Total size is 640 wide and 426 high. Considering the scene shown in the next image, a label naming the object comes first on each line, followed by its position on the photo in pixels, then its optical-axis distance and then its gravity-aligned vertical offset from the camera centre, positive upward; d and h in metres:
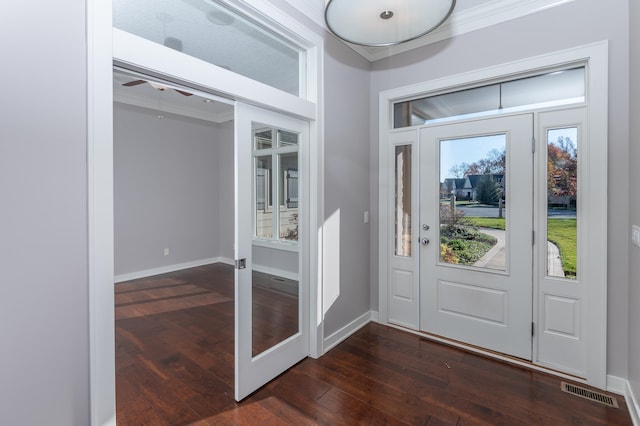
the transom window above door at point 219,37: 1.70 +1.13
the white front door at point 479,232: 2.65 -0.24
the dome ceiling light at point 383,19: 1.93 +1.28
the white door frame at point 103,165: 1.40 +0.20
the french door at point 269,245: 2.16 -0.29
